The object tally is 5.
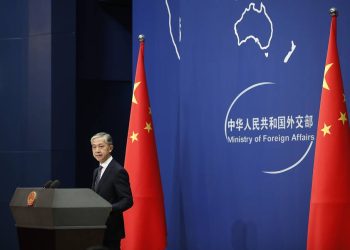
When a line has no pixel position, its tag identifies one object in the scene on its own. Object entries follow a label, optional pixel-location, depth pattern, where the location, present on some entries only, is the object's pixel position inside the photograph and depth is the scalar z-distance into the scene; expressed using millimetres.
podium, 7562
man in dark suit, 9523
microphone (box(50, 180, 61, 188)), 7934
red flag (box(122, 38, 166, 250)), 12305
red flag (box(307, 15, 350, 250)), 9766
